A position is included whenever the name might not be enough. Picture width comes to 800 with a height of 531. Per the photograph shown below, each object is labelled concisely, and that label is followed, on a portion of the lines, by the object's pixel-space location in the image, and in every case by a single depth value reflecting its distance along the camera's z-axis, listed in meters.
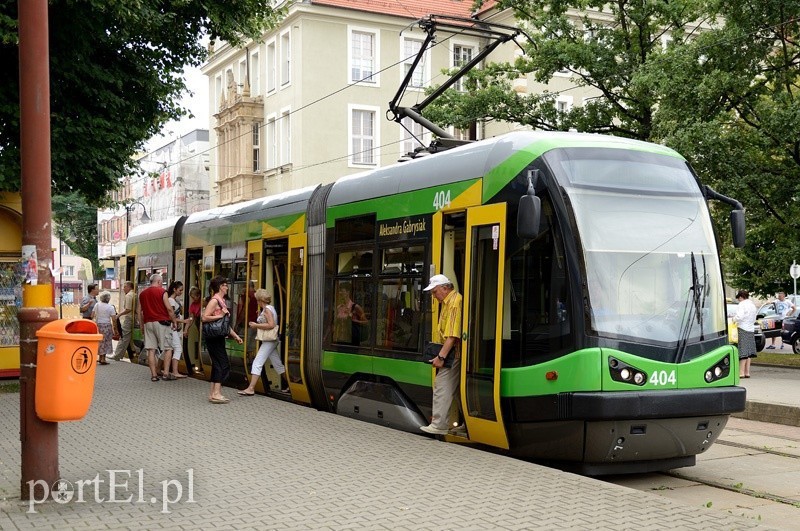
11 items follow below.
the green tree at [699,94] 22.25
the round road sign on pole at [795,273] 36.59
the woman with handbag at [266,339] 14.45
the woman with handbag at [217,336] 13.59
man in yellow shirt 9.71
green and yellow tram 8.50
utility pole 7.33
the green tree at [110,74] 14.47
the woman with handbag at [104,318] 22.25
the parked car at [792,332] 29.66
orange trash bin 7.09
